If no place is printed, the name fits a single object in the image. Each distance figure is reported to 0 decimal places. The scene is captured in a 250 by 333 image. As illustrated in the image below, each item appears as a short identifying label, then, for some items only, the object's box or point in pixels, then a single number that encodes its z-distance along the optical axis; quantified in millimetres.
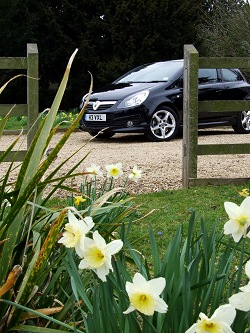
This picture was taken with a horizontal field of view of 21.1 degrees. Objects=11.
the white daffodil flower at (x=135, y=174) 3850
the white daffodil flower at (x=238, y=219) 1475
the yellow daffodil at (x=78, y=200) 3278
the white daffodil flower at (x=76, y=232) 1458
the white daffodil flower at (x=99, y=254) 1385
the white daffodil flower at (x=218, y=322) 1199
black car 10938
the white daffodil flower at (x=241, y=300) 1231
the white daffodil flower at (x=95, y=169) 3396
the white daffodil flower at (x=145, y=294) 1248
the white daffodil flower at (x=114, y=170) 3467
